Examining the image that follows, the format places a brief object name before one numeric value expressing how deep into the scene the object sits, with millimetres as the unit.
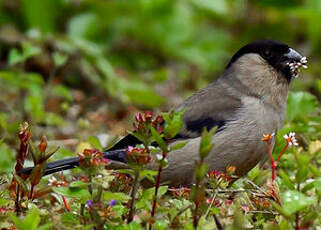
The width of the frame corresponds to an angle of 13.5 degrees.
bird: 8320
